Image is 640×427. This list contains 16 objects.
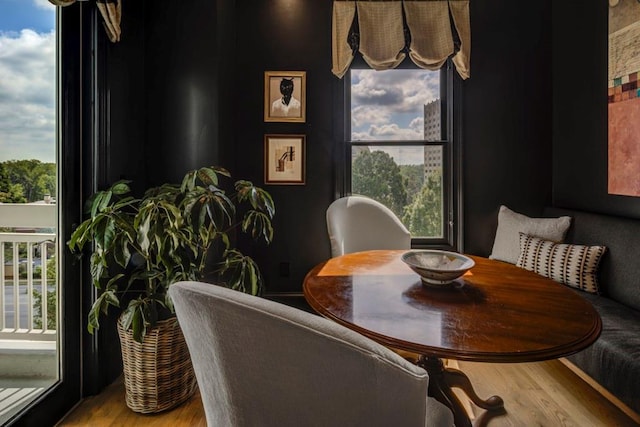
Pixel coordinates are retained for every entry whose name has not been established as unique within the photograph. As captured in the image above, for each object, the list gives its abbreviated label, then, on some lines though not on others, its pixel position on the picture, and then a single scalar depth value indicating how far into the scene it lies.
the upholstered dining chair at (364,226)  2.30
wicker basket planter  1.59
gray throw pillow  2.41
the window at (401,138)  2.90
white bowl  1.24
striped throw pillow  2.08
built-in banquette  1.44
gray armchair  0.59
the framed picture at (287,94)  2.77
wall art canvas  2.15
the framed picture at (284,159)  2.79
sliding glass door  1.48
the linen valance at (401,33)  2.68
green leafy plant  1.44
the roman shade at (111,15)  1.68
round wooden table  0.85
